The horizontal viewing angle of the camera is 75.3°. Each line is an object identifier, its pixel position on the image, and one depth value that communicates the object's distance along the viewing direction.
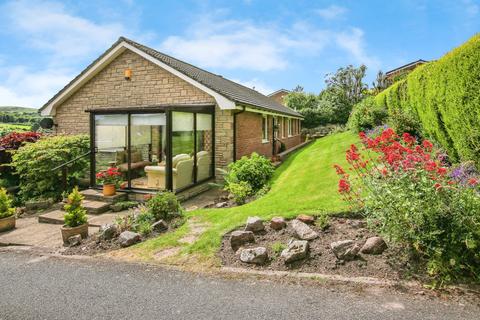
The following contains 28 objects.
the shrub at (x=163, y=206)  7.19
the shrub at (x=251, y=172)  10.18
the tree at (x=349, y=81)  39.25
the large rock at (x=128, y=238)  6.00
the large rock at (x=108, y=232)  6.36
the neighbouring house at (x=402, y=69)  33.97
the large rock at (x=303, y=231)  5.11
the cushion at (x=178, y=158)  10.30
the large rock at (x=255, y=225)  5.64
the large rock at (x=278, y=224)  5.64
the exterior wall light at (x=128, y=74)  12.77
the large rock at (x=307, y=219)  5.62
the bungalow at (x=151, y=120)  10.38
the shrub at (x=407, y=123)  10.38
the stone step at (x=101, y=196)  10.01
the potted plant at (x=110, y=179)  10.23
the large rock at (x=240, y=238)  5.25
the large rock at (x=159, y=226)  6.67
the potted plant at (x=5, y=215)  7.97
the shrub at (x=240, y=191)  8.93
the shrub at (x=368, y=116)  15.13
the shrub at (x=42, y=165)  10.92
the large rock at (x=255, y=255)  4.76
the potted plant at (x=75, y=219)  6.50
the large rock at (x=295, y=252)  4.62
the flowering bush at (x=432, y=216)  3.94
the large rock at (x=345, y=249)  4.48
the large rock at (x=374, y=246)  4.53
